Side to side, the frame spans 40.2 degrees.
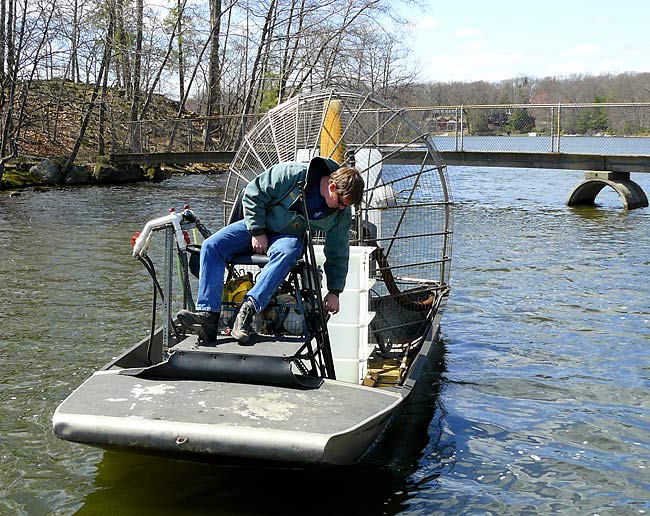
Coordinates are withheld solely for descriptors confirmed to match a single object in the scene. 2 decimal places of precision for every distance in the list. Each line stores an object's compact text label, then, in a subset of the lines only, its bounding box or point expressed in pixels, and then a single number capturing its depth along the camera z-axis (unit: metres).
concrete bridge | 22.88
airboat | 4.67
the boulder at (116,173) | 28.85
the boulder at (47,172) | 26.62
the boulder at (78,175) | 27.44
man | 5.51
